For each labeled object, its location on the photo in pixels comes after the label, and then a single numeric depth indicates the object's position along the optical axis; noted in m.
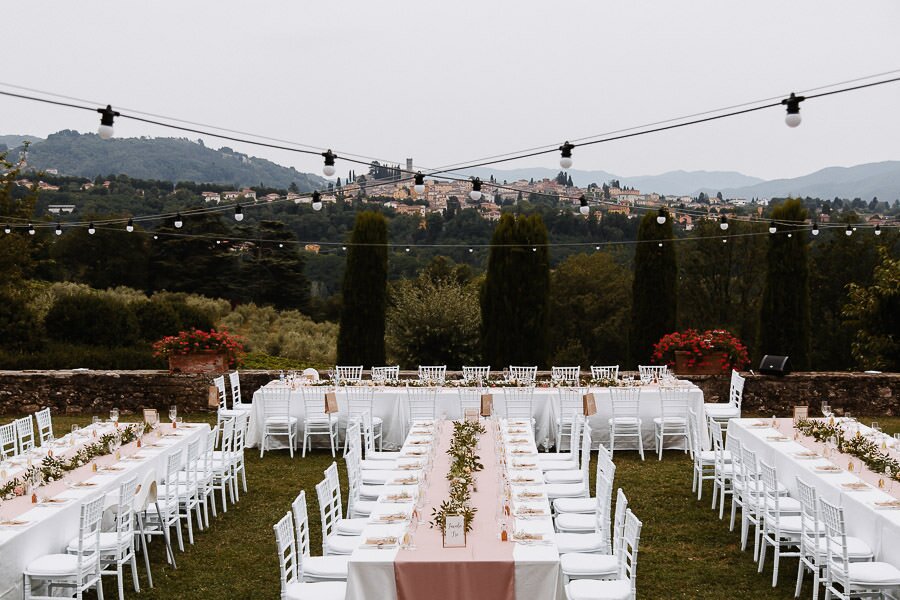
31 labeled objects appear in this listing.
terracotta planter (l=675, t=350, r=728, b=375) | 14.15
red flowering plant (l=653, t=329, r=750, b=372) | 14.15
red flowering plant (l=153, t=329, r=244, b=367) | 14.25
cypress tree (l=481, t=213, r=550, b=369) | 17.00
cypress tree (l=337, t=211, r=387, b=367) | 16.98
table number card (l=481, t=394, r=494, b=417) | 9.41
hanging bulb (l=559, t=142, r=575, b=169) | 7.63
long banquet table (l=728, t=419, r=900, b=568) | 5.87
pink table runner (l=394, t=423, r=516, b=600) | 5.01
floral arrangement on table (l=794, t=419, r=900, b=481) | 7.20
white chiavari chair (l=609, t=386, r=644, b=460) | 11.41
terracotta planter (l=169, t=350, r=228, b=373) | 14.29
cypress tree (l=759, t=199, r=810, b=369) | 17.02
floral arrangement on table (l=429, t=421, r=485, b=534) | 5.53
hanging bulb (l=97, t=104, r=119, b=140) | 6.16
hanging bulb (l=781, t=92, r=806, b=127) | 5.95
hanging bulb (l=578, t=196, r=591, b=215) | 10.60
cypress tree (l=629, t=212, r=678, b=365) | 17.44
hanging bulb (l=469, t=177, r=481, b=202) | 8.84
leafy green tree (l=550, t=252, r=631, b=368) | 27.27
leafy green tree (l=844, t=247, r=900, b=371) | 18.50
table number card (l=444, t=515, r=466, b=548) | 5.18
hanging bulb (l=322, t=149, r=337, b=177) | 7.51
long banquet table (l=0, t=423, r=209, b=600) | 5.52
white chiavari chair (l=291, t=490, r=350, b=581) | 5.64
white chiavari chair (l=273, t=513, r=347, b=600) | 5.23
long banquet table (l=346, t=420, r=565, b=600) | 5.01
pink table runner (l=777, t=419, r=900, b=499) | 6.97
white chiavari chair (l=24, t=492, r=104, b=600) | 5.57
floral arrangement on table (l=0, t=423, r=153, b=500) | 6.62
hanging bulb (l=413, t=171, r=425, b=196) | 8.22
